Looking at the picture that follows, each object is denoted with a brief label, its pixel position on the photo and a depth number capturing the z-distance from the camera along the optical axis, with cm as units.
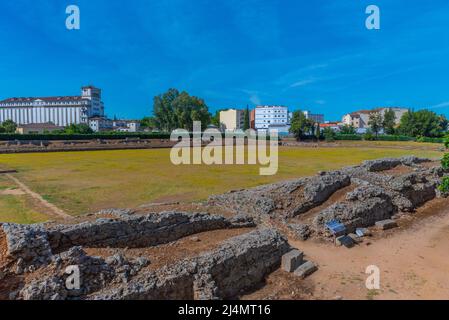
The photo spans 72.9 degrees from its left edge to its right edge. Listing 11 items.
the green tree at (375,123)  8764
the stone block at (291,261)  790
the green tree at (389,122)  9056
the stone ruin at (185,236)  568
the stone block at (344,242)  1011
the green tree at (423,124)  8149
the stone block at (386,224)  1176
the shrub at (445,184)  1220
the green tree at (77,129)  7669
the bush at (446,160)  1197
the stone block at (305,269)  777
